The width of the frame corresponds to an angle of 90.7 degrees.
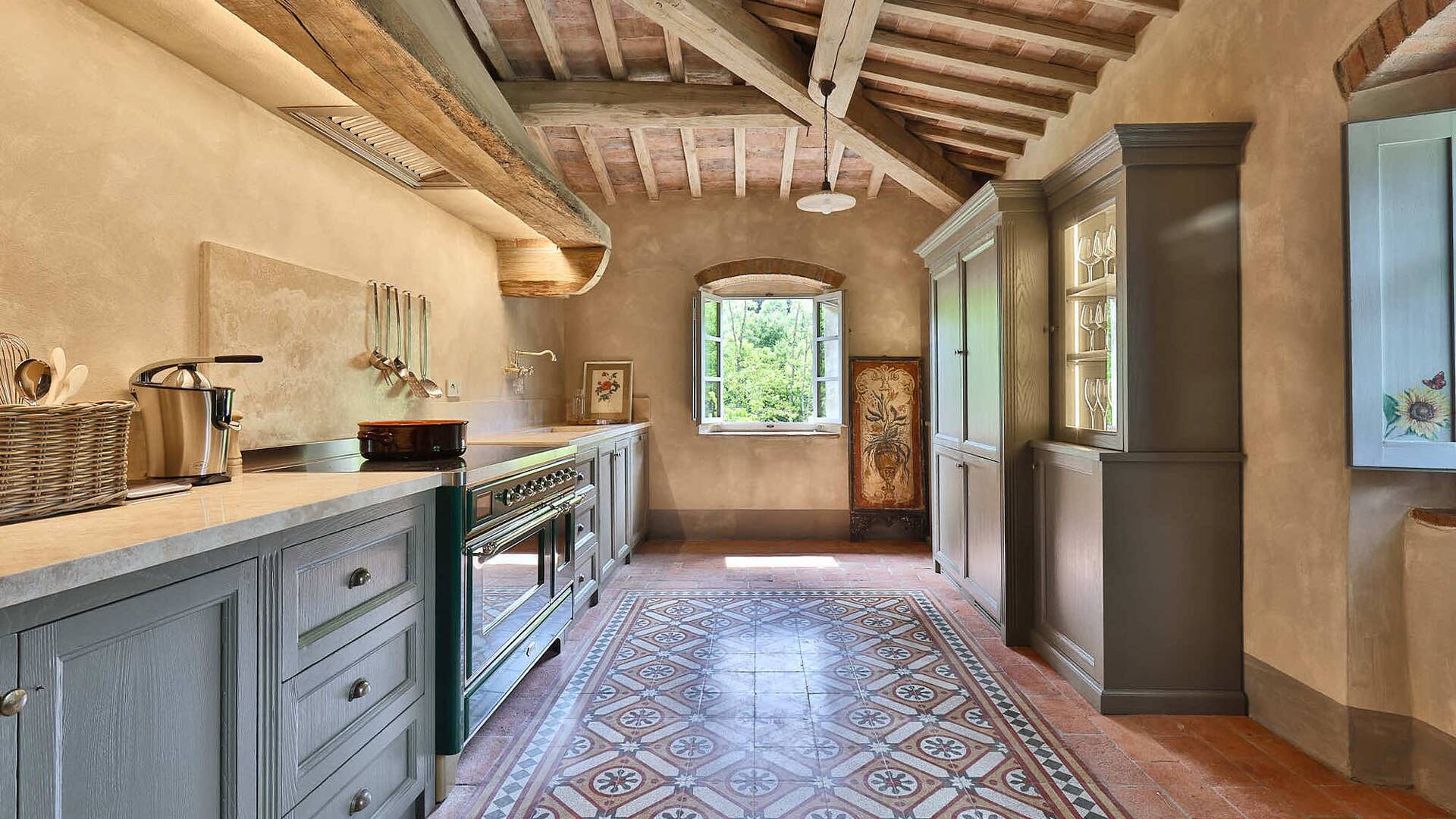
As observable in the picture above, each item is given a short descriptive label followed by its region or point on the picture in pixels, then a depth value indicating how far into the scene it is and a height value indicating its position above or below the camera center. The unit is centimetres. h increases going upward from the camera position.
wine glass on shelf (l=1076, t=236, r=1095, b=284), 302 +68
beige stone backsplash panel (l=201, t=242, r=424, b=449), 216 +25
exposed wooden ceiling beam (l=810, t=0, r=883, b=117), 311 +173
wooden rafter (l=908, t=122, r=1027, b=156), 463 +176
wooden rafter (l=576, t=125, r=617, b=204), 497 +188
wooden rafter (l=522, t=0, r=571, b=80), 355 +201
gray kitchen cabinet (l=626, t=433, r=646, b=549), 511 -55
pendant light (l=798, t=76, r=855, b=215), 406 +122
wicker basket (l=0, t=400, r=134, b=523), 117 -7
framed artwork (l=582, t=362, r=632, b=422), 582 +21
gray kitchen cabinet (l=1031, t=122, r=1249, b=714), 261 -12
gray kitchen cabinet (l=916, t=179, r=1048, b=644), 331 +15
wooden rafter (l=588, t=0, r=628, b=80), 359 +203
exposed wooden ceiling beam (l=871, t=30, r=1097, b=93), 355 +176
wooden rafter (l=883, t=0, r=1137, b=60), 322 +175
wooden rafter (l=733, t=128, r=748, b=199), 500 +188
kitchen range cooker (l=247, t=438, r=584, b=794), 209 -52
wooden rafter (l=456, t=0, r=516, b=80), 354 +201
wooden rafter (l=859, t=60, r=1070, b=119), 387 +176
